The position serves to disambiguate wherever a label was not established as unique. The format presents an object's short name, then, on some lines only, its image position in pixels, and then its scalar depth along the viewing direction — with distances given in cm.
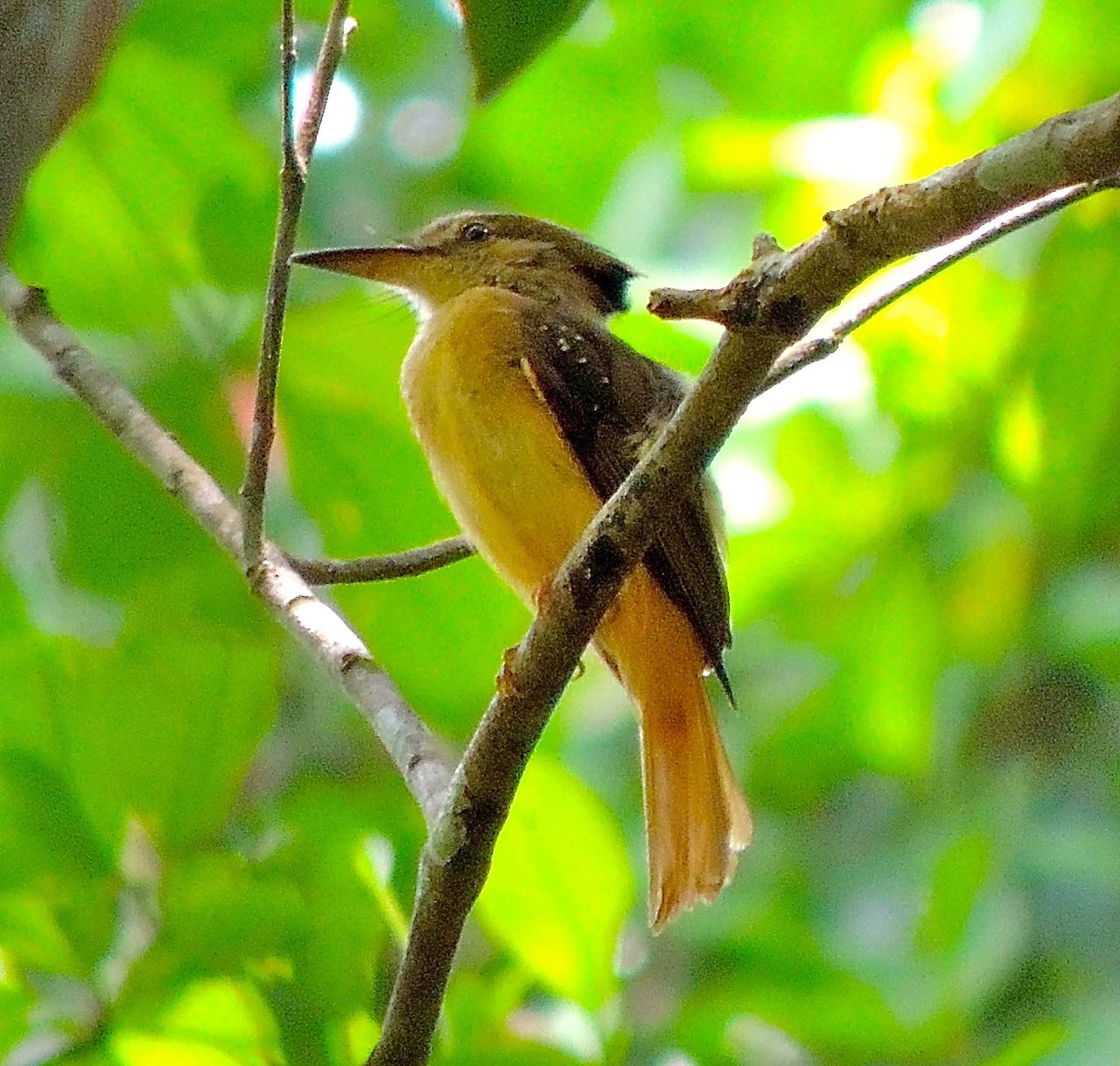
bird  576
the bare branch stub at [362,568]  555
